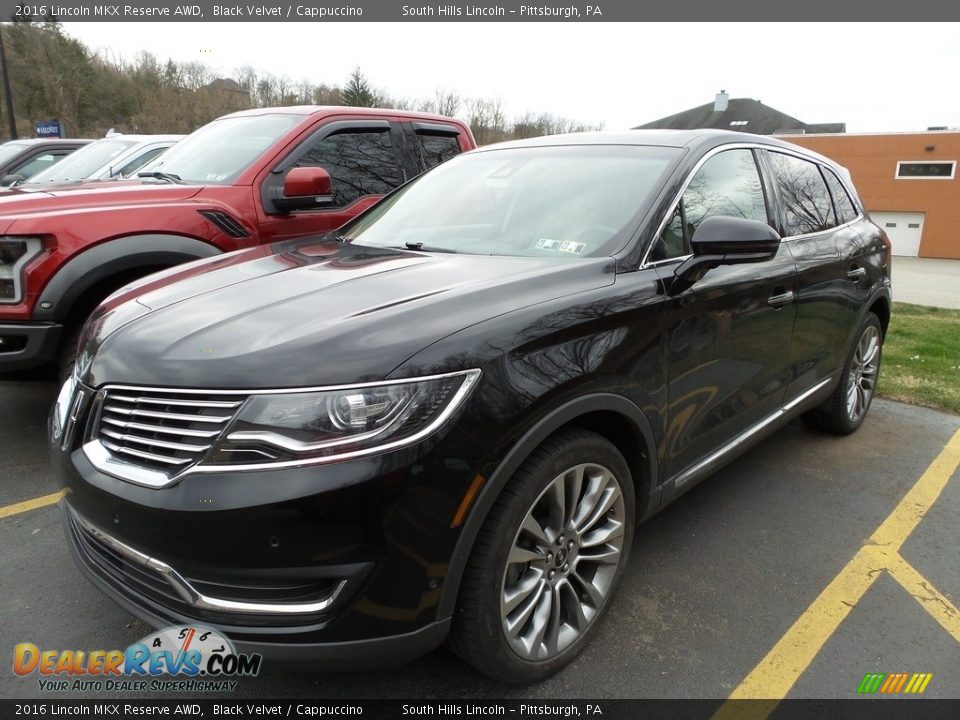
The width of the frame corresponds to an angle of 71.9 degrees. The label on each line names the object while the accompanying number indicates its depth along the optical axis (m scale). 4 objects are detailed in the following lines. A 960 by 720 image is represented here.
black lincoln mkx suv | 1.66
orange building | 33.09
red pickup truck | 3.43
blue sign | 21.47
